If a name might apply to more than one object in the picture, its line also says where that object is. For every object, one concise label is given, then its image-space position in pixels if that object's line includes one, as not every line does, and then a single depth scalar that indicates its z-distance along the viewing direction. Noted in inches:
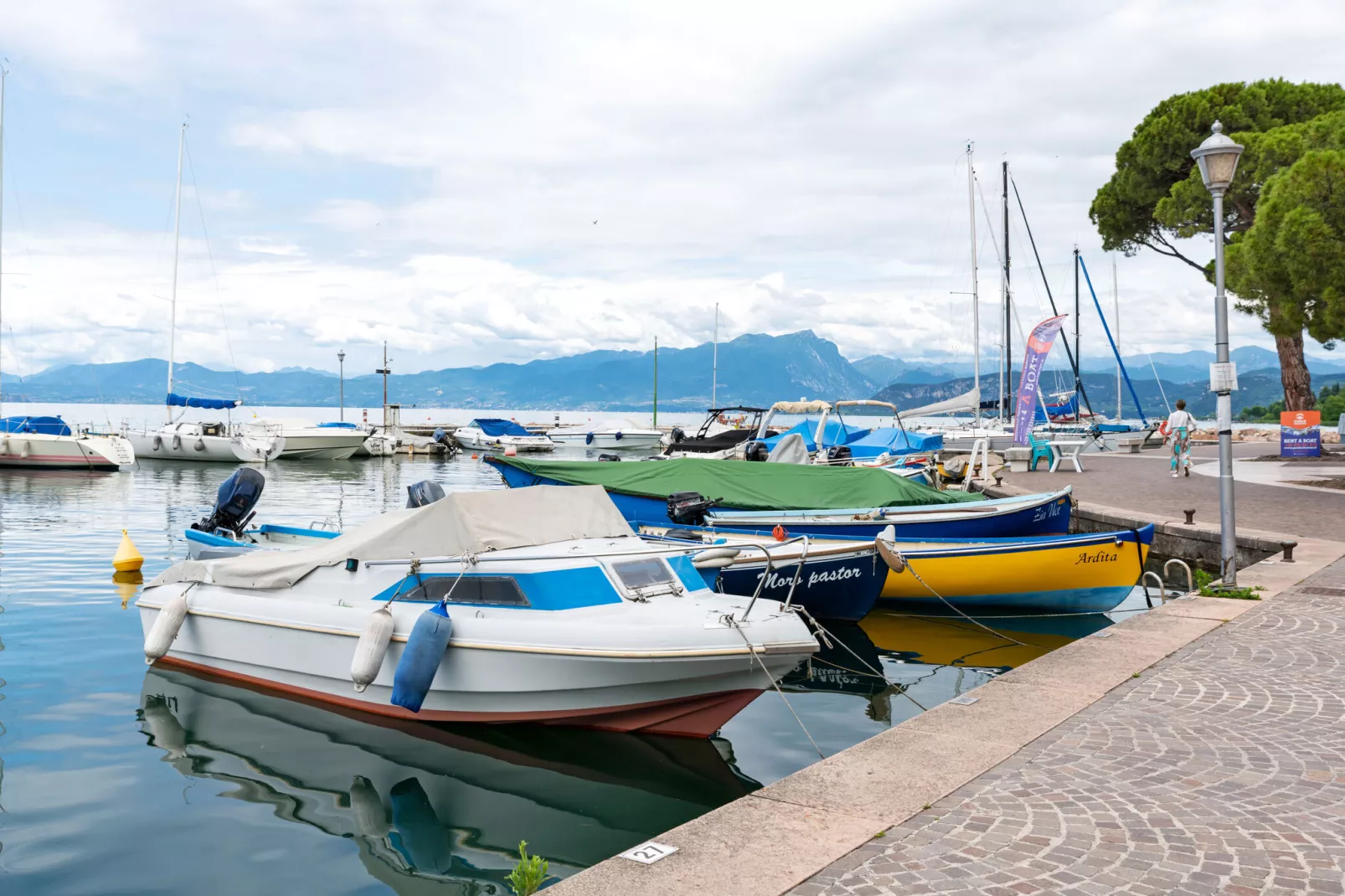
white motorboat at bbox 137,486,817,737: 308.8
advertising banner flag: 1160.8
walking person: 952.9
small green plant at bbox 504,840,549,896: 182.4
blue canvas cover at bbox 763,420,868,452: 1063.0
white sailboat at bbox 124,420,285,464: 1768.0
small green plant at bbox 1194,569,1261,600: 422.0
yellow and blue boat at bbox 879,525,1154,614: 509.4
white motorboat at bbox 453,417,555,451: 2311.8
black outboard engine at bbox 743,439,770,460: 979.3
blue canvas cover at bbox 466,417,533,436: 2406.5
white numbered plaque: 178.5
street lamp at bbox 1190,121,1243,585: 415.2
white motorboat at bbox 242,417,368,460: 1886.1
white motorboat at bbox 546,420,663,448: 2340.1
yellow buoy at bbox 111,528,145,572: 654.5
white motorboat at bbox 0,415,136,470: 1530.5
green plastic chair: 1172.5
